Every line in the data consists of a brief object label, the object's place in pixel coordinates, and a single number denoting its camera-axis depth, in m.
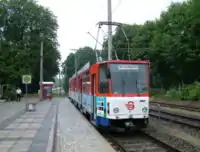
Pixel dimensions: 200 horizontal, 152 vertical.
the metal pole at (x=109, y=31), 25.23
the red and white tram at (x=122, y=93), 15.75
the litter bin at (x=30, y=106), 28.35
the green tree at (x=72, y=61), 104.13
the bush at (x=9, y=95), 48.31
